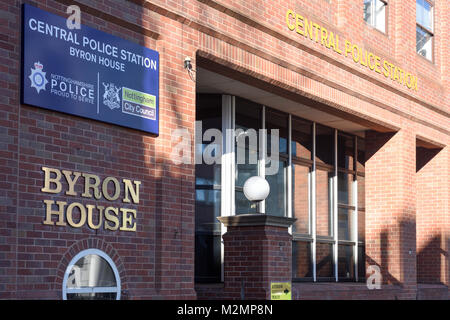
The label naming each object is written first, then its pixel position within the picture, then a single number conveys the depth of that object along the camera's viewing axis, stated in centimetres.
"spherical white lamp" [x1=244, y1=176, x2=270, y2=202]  1122
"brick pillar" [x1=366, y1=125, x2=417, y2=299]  1733
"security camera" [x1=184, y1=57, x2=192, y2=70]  1124
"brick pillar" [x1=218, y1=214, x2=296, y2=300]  1112
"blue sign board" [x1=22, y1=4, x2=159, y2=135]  888
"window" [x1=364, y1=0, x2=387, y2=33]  1716
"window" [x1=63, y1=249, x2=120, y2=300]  926
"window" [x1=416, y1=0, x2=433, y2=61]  1931
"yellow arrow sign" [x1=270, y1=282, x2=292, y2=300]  1118
